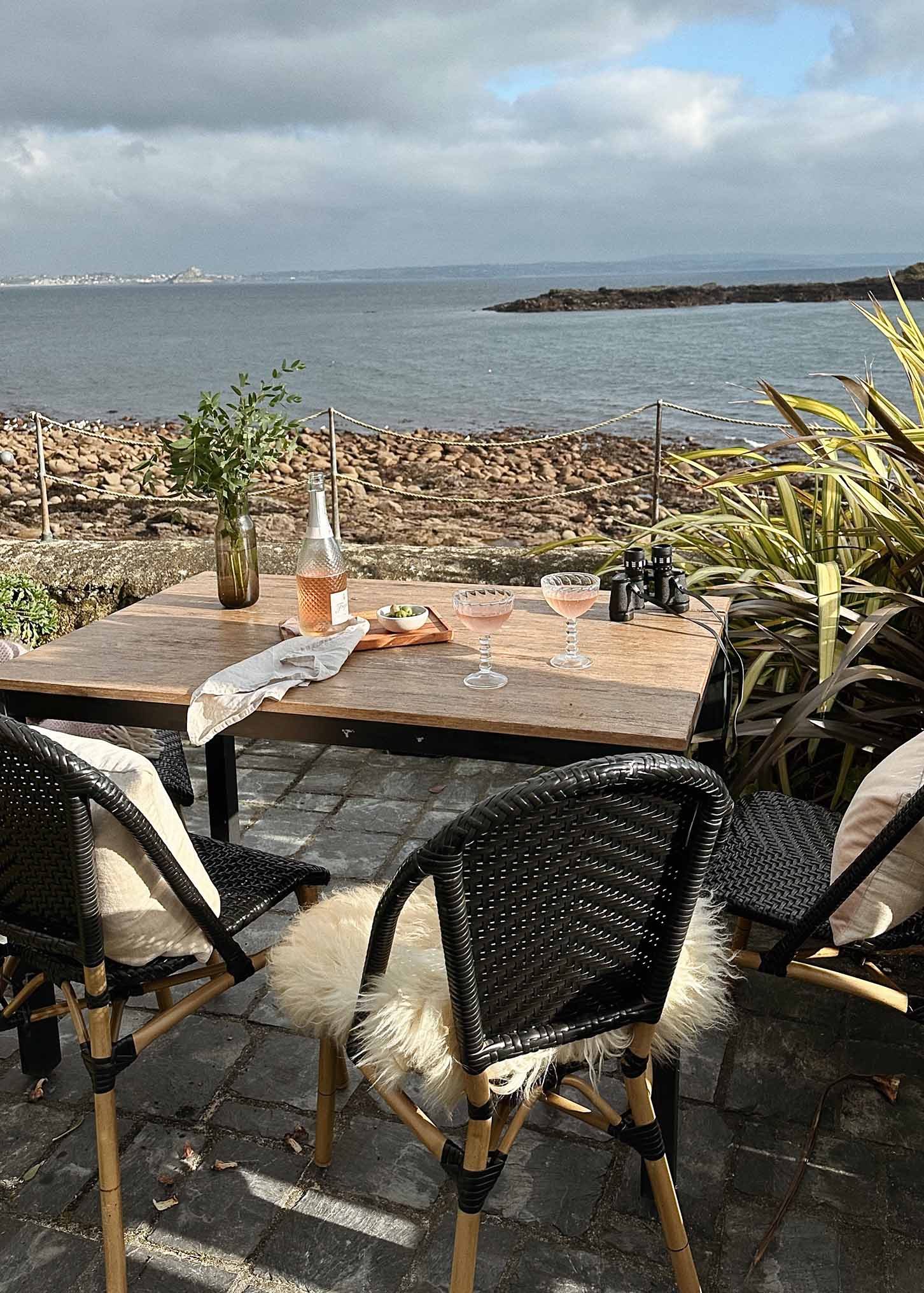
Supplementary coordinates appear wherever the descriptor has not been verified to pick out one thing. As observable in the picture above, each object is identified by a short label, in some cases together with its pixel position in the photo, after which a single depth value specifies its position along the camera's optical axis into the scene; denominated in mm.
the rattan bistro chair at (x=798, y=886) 1463
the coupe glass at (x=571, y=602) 2031
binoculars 2346
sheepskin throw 1284
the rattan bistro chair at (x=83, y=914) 1294
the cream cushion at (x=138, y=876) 1367
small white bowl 2225
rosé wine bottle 2230
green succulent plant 3818
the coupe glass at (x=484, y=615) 1934
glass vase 2424
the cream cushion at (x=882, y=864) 1427
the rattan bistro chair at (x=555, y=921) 1116
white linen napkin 1872
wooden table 1771
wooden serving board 2191
